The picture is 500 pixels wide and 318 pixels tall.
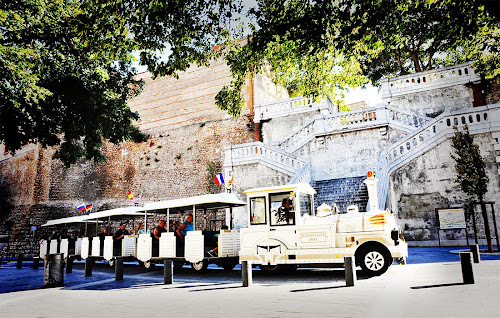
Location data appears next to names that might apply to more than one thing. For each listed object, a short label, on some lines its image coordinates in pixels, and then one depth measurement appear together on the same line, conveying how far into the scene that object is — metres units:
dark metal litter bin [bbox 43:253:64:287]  9.23
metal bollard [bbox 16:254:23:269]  16.38
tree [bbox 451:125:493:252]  12.25
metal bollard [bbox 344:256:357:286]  7.12
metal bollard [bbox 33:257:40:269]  15.59
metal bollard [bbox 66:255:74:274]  13.15
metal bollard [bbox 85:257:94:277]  11.59
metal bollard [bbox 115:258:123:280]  9.99
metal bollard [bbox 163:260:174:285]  8.76
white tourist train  8.49
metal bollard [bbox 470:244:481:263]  9.55
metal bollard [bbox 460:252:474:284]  6.56
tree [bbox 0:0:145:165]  9.76
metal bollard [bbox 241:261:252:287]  7.74
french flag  18.19
